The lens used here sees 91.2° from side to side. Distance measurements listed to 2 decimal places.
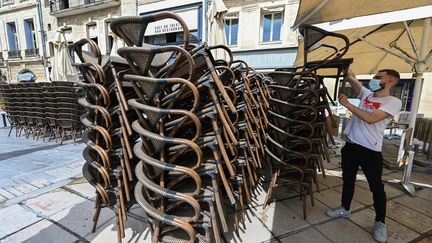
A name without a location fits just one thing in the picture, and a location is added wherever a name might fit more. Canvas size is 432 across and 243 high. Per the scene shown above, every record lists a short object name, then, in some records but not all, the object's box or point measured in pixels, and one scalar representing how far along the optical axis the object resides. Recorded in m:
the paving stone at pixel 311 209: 2.52
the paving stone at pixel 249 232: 2.14
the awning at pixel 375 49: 4.52
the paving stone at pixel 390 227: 2.24
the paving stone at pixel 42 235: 2.05
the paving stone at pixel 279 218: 2.33
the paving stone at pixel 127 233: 2.10
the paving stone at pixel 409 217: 2.43
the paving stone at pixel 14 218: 2.19
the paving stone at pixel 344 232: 2.20
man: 2.15
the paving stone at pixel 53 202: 2.55
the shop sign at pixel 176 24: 11.18
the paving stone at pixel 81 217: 2.23
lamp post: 16.75
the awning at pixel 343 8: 2.15
